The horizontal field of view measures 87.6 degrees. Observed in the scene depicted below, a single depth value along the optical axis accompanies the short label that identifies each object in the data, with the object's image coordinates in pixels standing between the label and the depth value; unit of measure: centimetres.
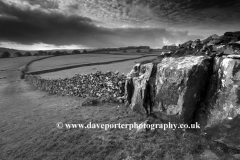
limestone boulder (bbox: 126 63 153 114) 712
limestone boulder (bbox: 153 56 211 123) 501
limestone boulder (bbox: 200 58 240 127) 404
